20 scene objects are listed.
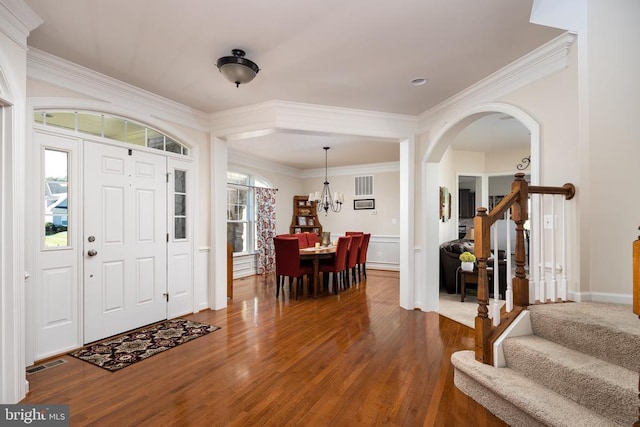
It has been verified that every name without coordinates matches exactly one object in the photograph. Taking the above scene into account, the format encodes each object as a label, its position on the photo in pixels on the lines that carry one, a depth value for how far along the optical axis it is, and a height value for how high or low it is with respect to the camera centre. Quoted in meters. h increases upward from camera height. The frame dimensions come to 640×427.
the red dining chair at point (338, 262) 5.27 -0.85
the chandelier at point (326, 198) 6.46 +0.33
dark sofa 4.91 -0.82
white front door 3.13 -0.27
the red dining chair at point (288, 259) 4.84 -0.72
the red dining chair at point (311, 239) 6.96 -0.57
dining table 5.05 -0.71
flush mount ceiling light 2.64 +1.27
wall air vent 7.98 +0.72
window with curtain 6.77 +0.07
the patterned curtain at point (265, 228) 7.21 -0.34
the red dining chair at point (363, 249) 6.19 -0.74
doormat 2.76 -1.28
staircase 1.57 -0.91
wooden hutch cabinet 8.35 -0.06
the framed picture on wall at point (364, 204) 7.95 +0.24
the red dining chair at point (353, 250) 5.63 -0.69
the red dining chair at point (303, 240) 6.64 -0.58
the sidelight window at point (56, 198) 2.82 +0.16
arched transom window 2.87 +0.92
